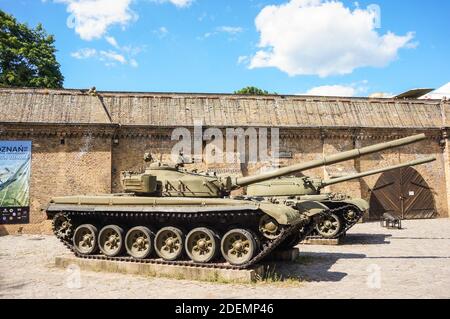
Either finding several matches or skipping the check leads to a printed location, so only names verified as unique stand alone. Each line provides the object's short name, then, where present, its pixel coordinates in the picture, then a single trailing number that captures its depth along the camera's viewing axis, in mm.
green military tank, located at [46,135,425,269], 8633
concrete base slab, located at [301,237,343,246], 13977
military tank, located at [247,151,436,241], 13930
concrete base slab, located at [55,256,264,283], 8422
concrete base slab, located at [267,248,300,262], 10820
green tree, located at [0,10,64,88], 29484
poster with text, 18172
